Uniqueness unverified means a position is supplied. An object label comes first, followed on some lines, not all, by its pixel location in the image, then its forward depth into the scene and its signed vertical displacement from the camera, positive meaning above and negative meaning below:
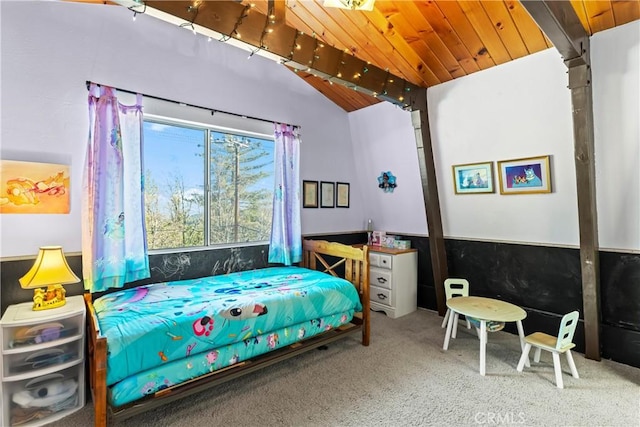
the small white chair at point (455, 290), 3.16 -0.76
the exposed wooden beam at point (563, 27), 1.74 +1.14
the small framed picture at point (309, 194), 3.75 +0.32
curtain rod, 2.45 +1.09
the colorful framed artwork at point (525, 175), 2.69 +0.35
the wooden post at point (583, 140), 1.95 +0.54
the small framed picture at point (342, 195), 4.12 +0.33
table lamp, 1.93 -0.31
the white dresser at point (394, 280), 3.64 -0.76
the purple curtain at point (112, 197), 2.29 +0.23
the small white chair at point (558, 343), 2.22 -0.97
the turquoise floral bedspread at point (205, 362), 1.74 -0.90
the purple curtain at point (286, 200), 3.35 +0.23
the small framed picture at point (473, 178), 3.04 +0.38
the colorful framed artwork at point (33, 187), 2.06 +0.29
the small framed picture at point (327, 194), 3.94 +0.33
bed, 1.74 -0.71
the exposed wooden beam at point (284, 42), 1.76 +1.22
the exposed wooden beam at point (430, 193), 3.19 +0.27
